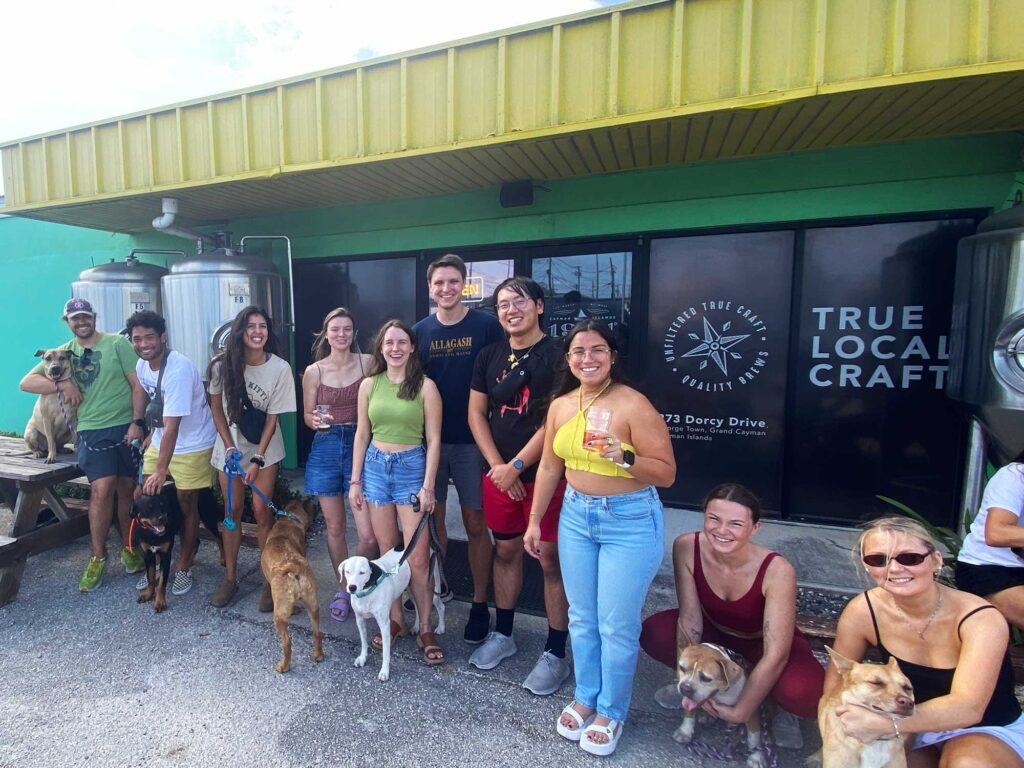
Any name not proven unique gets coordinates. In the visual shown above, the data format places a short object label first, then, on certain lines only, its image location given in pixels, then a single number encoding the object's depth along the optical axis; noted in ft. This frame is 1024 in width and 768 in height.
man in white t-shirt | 11.14
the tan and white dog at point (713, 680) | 6.51
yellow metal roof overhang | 9.00
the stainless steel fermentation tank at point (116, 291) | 18.44
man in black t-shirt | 8.38
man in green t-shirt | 12.07
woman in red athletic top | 6.75
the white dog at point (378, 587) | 8.27
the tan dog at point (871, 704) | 5.40
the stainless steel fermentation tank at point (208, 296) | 16.67
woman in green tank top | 9.02
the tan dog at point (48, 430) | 13.58
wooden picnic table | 11.53
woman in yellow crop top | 6.95
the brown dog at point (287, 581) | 8.92
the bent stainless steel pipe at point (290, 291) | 18.54
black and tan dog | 10.72
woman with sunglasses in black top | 5.45
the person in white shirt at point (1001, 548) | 7.22
